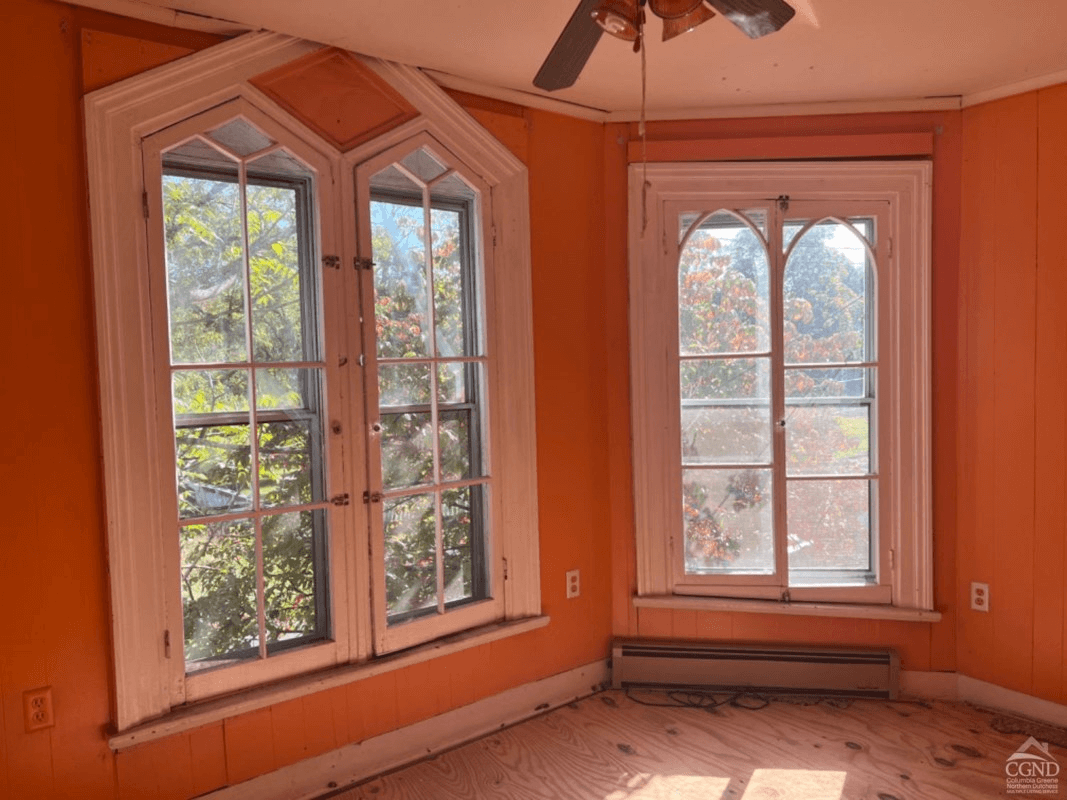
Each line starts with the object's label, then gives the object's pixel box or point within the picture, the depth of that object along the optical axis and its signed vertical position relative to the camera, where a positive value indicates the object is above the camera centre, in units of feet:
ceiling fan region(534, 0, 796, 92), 6.07 +2.67
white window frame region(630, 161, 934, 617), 11.13 -0.03
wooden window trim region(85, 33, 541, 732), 7.63 +0.49
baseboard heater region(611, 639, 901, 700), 11.26 -4.37
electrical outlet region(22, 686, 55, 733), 7.30 -2.99
